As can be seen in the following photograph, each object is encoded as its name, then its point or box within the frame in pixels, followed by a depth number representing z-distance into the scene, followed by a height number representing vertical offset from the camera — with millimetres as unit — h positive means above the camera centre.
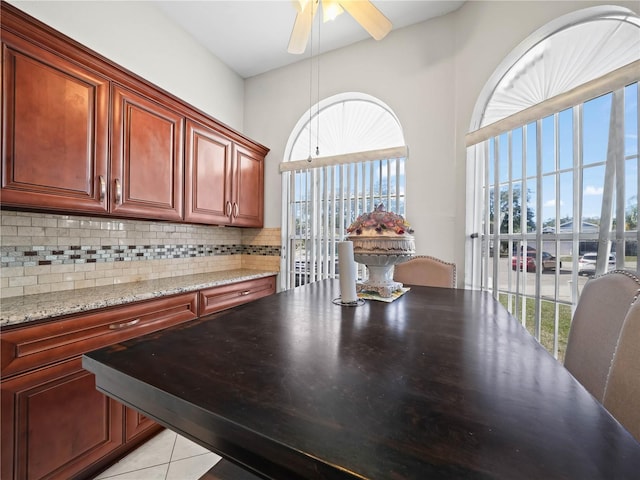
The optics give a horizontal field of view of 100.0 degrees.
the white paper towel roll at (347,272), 1161 -148
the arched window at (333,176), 2652 +666
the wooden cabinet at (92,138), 1313 +625
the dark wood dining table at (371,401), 354 -293
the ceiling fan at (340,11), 1426 +1248
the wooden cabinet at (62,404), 1139 -779
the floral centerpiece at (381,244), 1246 -22
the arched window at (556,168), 1457 +478
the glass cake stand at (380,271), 1276 -164
